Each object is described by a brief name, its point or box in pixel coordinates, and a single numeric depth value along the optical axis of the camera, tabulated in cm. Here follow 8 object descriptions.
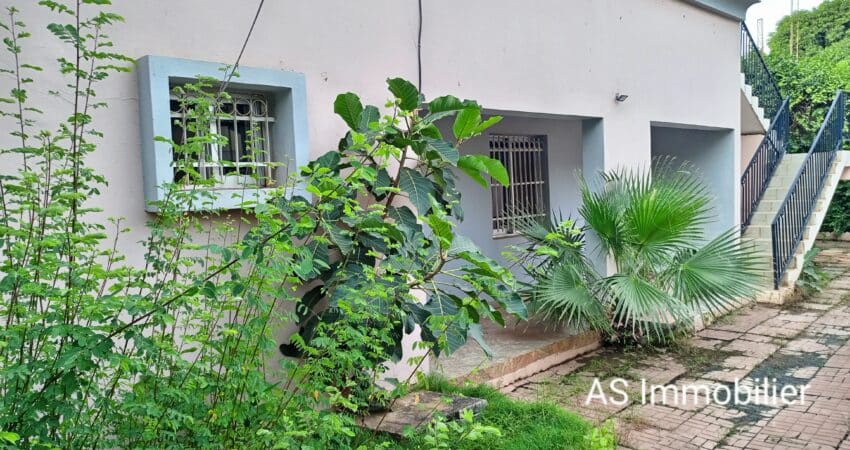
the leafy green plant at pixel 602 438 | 356
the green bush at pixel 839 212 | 1555
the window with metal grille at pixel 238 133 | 370
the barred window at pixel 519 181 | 887
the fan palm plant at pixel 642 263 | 575
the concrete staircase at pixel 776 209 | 923
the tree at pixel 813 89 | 1462
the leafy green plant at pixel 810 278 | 975
